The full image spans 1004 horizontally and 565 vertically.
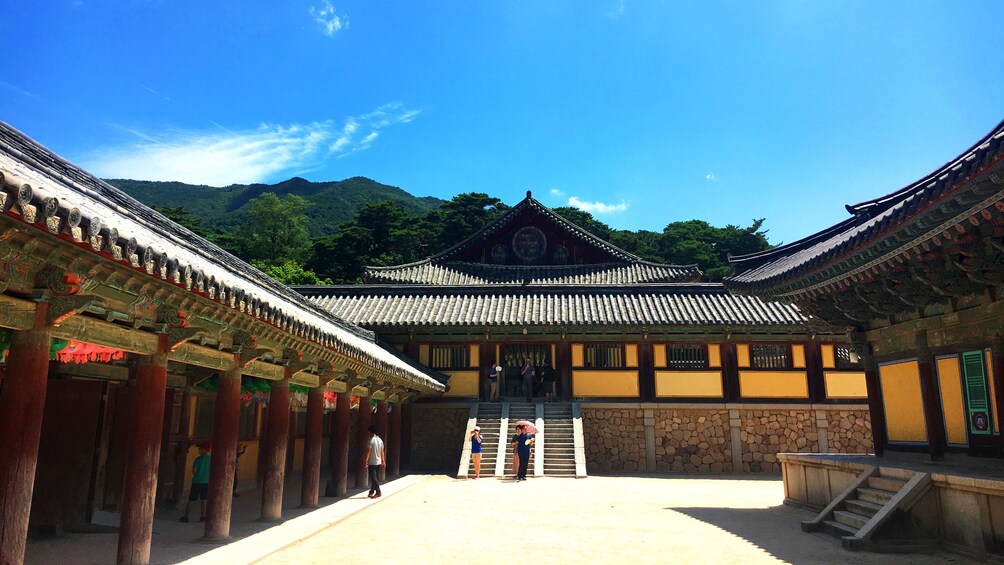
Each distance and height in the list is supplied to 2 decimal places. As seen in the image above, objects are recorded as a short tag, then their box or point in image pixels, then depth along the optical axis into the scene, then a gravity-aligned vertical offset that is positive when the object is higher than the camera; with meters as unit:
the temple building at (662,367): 20.66 +0.71
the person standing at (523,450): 16.80 -1.70
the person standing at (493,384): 21.77 +0.12
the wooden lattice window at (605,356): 21.61 +1.10
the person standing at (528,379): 21.16 +0.29
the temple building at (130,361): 5.20 +0.37
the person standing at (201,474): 11.06 -1.56
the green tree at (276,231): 59.66 +15.78
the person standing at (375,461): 13.55 -1.63
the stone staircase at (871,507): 8.38 -1.79
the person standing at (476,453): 17.75 -1.87
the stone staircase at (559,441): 18.19 -1.66
